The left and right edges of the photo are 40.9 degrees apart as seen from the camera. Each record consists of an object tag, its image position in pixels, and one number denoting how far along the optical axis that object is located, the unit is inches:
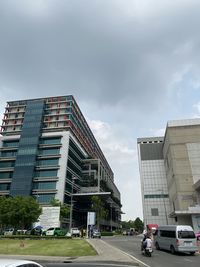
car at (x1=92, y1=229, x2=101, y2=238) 2279.5
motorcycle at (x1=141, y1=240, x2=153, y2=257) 759.1
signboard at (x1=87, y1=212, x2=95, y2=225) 2001.0
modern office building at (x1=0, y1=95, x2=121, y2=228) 3422.7
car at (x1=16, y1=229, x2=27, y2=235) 2389.1
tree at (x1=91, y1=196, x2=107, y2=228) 3218.5
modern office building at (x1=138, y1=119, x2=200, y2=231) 2731.3
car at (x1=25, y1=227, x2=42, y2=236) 2071.9
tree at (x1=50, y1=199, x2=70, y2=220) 2726.4
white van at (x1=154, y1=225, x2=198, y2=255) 823.7
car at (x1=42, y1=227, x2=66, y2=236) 2051.4
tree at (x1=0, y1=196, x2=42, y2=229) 2176.4
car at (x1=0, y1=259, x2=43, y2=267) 179.3
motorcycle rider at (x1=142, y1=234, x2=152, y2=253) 763.4
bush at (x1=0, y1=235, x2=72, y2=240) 1667.2
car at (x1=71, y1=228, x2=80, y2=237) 2365.7
